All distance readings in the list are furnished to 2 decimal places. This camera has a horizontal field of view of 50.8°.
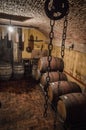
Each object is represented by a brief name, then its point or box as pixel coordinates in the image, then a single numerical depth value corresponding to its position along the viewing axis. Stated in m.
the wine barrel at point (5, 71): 4.92
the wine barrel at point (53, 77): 3.68
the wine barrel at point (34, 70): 5.20
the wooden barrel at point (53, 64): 4.15
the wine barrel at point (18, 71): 5.14
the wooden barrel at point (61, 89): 3.05
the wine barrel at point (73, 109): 2.40
